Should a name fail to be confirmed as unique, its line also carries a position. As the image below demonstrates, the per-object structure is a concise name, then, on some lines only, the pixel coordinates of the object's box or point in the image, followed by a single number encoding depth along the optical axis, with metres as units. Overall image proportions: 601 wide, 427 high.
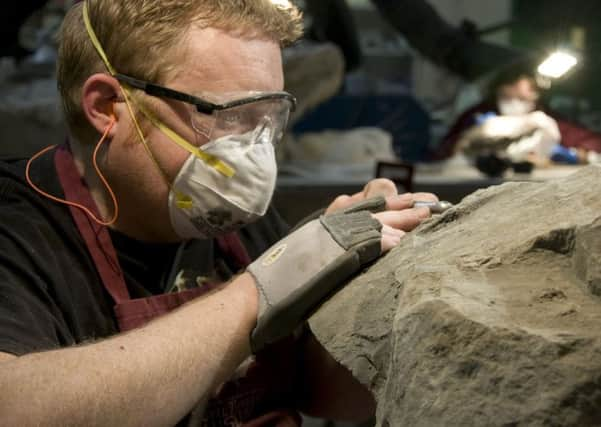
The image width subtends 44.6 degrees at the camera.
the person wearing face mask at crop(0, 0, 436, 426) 1.11
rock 0.79
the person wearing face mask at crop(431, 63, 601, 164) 4.07
